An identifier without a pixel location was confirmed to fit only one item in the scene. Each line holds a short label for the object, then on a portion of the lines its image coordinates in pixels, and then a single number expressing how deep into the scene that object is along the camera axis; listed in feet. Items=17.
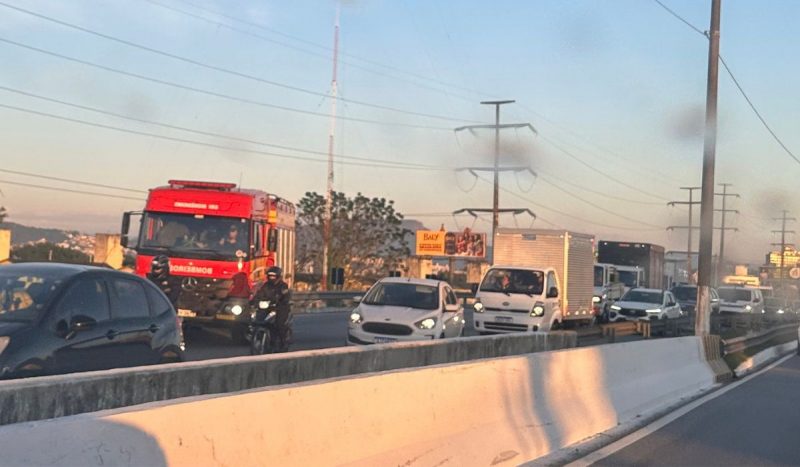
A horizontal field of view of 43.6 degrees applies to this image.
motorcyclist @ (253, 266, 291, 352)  56.13
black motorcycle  56.34
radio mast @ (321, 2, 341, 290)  148.27
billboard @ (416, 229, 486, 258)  285.84
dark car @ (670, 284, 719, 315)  148.27
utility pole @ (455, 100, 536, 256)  188.03
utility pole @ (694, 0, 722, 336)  74.18
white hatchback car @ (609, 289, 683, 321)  119.96
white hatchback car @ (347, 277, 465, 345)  61.72
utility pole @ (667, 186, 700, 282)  253.03
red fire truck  63.10
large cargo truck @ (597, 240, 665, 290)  161.99
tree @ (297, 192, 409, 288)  210.38
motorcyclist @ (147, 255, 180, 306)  54.85
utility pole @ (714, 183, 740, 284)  327.88
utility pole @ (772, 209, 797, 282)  357.73
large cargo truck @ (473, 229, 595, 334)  85.97
